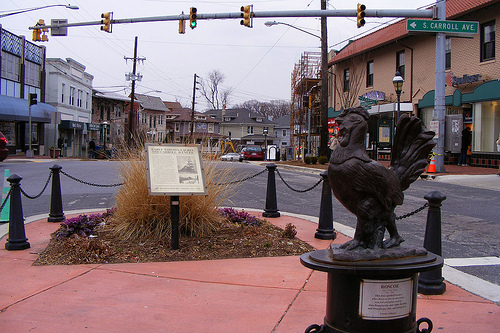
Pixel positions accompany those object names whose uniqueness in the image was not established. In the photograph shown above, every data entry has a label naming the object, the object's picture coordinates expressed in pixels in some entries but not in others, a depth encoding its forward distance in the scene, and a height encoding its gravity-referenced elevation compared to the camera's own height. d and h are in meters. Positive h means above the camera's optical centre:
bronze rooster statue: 2.79 -0.09
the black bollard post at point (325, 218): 6.58 -0.86
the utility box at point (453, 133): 17.81 +1.30
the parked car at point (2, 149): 19.16 +0.17
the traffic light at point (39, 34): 19.48 +5.30
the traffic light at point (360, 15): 15.36 +5.10
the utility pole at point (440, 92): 16.64 +2.73
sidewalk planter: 35.69 +0.16
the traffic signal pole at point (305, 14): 15.21 +5.26
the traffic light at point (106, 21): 17.88 +5.43
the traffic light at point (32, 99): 29.29 +3.62
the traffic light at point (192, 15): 17.11 +5.51
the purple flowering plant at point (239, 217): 7.26 -0.99
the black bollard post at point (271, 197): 8.44 -0.73
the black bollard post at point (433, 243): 4.38 -0.81
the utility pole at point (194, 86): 51.85 +8.35
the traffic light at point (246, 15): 16.47 +5.36
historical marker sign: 5.73 -0.17
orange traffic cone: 17.22 -0.15
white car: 43.41 +0.15
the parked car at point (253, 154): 44.50 +0.51
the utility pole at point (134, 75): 38.50 +7.28
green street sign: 15.59 +4.87
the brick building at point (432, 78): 19.27 +4.49
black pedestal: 2.65 -0.80
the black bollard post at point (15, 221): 5.90 -0.91
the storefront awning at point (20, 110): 30.30 +3.16
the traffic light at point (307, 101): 26.56 +3.61
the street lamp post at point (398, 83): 18.71 +3.40
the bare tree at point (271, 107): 101.38 +12.11
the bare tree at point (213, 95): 83.38 +12.14
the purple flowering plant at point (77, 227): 6.29 -1.07
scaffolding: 34.59 +5.78
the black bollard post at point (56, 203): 7.84 -0.88
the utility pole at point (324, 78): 24.34 +4.53
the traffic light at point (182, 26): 17.58 +5.22
